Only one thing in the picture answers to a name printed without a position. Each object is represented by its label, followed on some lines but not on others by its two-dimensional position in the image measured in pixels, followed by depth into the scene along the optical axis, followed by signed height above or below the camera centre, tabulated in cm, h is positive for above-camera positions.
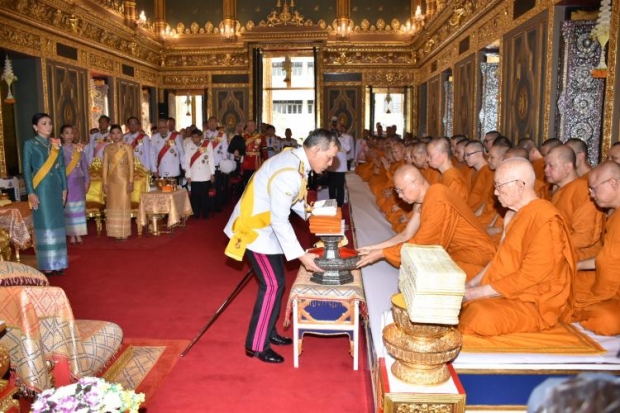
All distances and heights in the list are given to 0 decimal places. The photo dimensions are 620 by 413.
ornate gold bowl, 203 -80
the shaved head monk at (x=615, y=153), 398 -11
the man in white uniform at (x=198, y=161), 870 -31
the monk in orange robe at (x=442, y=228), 332 -56
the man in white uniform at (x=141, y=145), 931 -4
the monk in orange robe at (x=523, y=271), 257 -65
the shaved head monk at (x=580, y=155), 444 -14
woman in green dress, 518 -50
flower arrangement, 163 -80
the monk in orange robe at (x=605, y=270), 277 -74
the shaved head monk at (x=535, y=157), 520 -18
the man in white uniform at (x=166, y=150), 915 -14
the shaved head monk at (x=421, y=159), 585 -21
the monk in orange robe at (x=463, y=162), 633 -28
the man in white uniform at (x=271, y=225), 321 -52
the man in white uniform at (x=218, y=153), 934 -20
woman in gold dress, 707 -55
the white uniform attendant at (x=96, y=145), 886 -4
